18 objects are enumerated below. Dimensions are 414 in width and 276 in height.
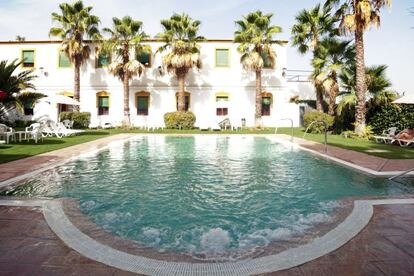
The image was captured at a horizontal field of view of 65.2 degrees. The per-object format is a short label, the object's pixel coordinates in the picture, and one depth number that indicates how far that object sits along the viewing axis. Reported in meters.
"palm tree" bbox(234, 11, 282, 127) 22.81
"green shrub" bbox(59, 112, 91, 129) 24.48
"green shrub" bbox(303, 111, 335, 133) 19.89
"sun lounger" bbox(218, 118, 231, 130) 24.54
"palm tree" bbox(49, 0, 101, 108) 23.58
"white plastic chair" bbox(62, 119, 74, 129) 20.81
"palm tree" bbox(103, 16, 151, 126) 23.55
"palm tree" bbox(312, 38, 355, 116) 19.19
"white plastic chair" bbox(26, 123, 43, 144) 14.13
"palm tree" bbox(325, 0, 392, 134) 16.48
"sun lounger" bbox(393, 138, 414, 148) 13.22
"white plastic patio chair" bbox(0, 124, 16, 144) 13.27
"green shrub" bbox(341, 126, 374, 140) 16.86
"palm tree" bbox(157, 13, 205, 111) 23.06
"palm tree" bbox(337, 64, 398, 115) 17.08
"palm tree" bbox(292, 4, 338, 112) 20.22
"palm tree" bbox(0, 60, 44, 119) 13.60
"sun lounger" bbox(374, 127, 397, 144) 14.48
